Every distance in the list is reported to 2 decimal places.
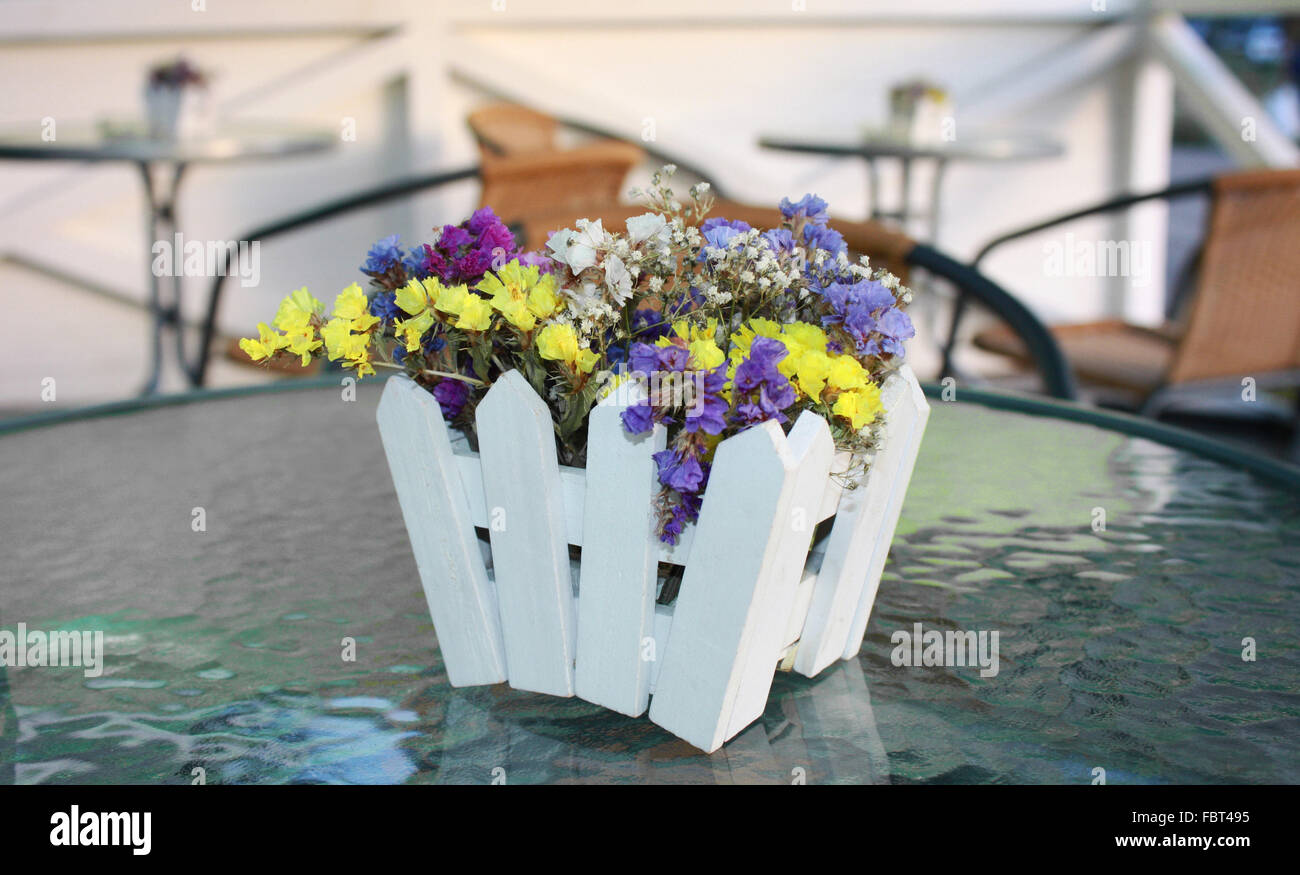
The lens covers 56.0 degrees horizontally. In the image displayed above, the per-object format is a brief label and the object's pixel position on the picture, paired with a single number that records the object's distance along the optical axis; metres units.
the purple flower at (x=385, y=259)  0.83
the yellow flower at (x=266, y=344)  0.76
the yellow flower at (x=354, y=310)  0.78
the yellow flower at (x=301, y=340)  0.78
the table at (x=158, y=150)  3.51
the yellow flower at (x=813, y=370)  0.71
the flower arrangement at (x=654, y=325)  0.70
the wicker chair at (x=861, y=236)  1.86
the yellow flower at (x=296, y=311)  0.78
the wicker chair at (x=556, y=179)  2.97
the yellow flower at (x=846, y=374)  0.71
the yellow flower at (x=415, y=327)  0.77
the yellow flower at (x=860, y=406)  0.72
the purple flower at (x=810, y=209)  0.82
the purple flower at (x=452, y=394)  0.83
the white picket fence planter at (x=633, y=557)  0.71
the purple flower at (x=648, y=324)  0.78
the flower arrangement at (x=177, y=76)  3.77
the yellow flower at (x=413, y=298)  0.76
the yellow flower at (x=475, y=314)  0.74
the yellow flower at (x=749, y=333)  0.73
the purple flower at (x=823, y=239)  0.80
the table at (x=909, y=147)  4.03
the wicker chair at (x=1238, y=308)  2.74
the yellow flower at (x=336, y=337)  0.77
